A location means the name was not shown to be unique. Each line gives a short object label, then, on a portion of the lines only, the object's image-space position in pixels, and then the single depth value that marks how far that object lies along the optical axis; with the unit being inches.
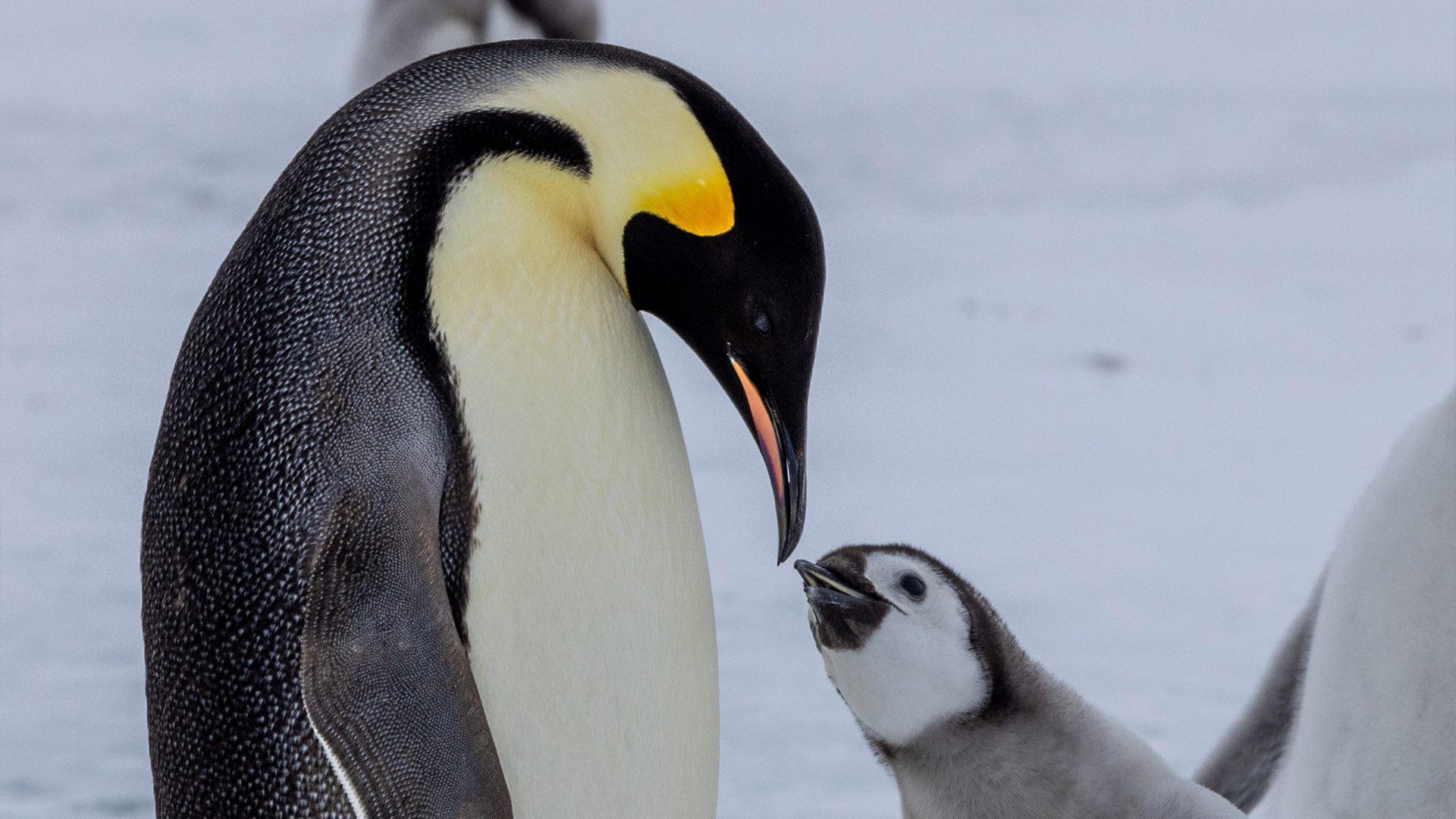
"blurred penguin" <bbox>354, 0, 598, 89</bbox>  452.0
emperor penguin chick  292.4
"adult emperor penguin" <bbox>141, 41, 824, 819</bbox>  279.0
